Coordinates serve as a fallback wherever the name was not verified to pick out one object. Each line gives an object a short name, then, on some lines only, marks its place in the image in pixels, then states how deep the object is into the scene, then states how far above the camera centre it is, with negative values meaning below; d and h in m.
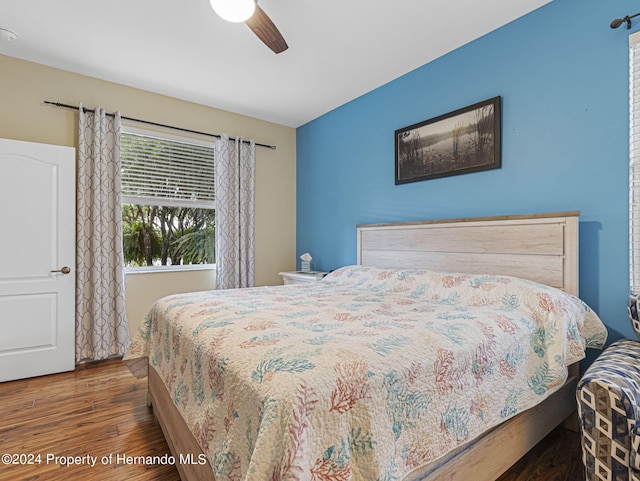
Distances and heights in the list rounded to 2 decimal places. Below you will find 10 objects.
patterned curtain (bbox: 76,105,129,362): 3.02 -0.15
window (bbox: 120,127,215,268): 3.45 +0.42
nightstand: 3.64 -0.41
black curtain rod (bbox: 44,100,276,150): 2.99 +1.18
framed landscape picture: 2.48 +0.77
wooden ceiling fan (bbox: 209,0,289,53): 1.67 +1.15
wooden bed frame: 1.32 -0.17
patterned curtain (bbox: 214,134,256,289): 3.80 +0.32
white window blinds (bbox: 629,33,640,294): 1.84 +0.42
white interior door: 2.69 -0.17
